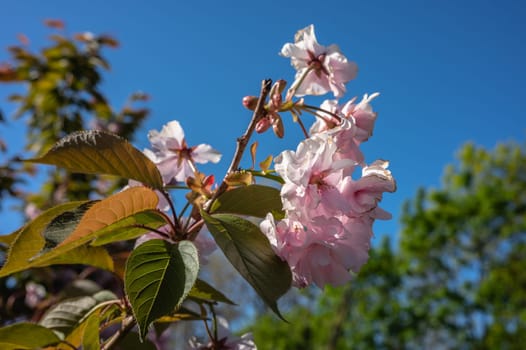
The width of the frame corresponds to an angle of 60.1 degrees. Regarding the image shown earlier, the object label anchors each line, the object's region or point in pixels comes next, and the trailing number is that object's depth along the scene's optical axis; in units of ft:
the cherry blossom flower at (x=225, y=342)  1.97
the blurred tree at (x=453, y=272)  31.27
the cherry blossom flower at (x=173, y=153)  2.03
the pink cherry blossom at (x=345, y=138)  1.60
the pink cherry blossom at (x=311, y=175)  1.44
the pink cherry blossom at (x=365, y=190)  1.47
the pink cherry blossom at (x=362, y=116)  1.68
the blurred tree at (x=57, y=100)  6.72
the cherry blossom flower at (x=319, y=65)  2.02
